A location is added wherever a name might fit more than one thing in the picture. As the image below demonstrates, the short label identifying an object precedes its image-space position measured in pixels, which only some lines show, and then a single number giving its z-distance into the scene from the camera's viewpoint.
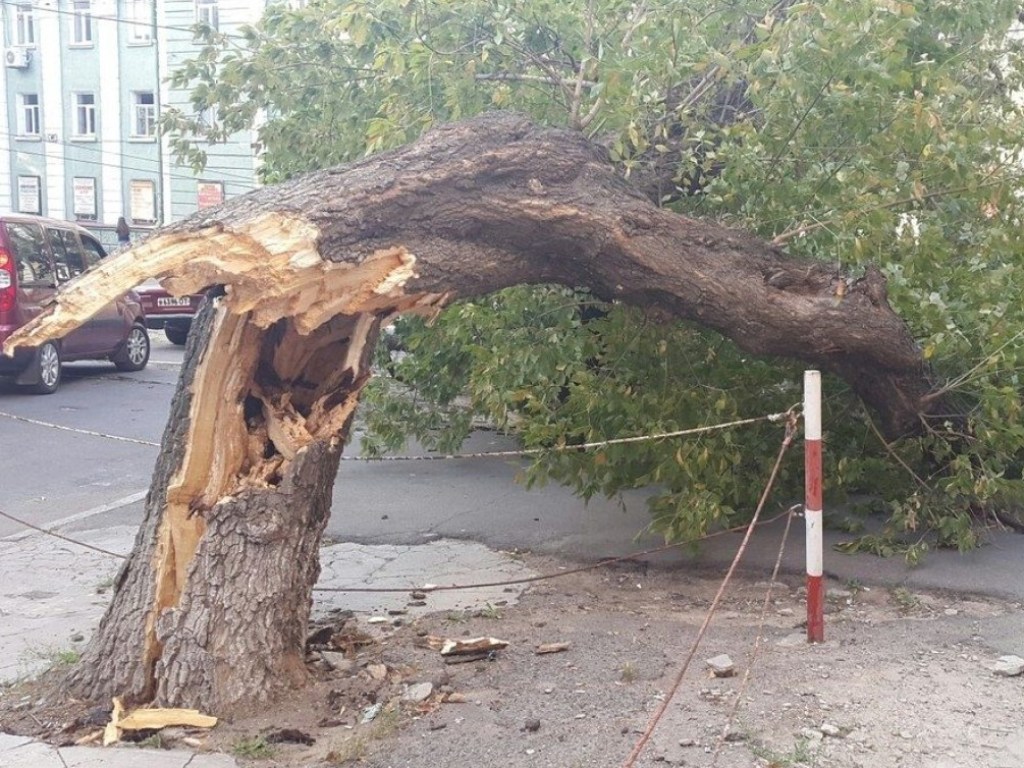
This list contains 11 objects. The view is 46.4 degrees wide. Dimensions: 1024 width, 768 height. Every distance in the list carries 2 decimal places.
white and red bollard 4.94
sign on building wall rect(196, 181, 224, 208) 36.16
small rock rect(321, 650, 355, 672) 5.08
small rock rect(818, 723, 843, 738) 4.18
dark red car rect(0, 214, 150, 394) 13.15
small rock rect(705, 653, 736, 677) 4.78
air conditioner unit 38.19
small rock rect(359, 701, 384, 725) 4.52
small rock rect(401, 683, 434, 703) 4.67
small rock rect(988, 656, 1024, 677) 4.83
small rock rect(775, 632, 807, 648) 5.21
